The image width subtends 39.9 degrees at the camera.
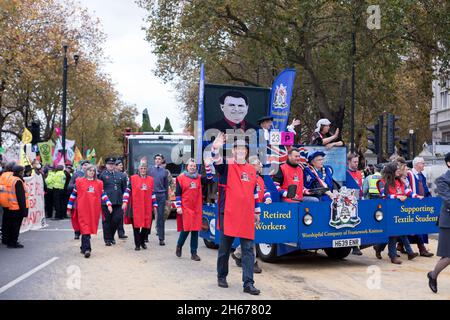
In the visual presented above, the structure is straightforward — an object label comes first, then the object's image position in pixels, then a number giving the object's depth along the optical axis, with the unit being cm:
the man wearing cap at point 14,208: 1281
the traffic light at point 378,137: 1797
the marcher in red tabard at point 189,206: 1091
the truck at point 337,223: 948
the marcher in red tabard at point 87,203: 1130
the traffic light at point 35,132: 3088
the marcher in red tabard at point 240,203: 772
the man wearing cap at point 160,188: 1314
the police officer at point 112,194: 1278
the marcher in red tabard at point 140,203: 1235
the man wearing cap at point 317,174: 1040
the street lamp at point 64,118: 2844
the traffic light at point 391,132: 1789
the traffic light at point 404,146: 1963
